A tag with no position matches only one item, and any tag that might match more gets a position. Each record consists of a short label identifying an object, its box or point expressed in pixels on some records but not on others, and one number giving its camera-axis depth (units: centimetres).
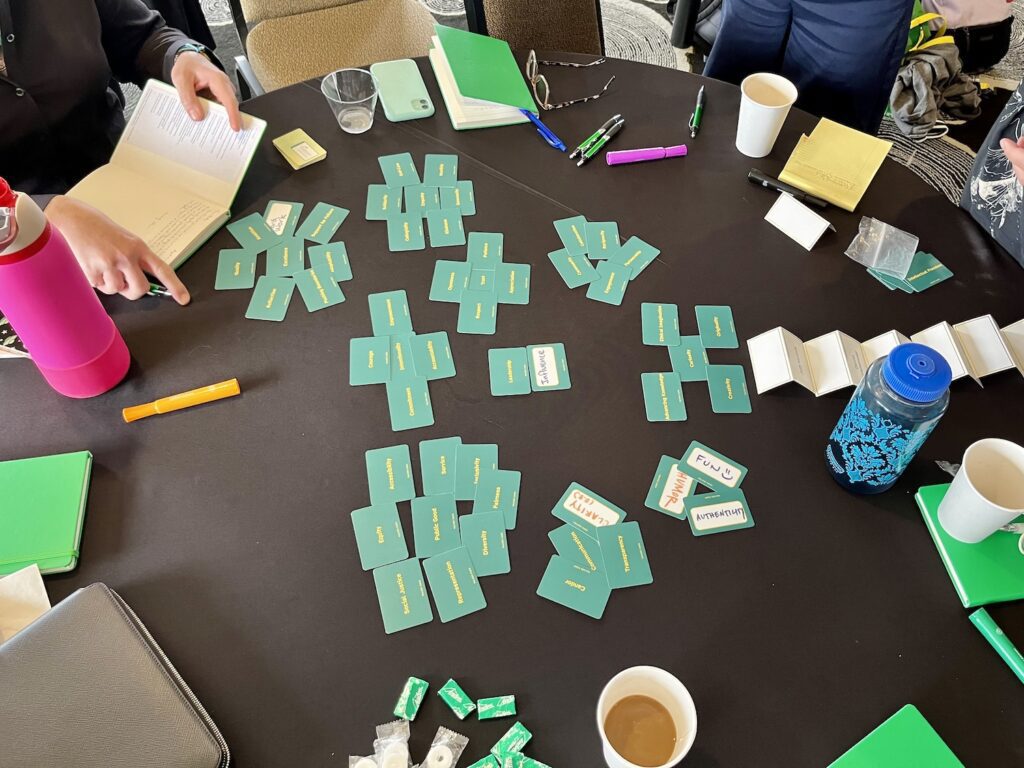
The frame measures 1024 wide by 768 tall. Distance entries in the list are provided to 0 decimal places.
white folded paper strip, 108
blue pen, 140
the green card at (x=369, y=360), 110
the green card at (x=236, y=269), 120
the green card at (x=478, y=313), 116
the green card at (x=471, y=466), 99
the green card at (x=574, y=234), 125
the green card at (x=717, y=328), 114
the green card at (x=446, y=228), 126
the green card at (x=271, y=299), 117
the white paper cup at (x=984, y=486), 91
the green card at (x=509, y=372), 109
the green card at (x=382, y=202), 130
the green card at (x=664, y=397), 107
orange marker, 105
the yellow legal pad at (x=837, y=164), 131
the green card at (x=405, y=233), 126
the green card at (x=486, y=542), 93
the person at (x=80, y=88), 117
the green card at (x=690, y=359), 111
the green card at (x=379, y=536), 94
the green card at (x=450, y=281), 119
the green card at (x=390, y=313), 115
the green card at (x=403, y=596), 89
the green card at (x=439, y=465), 99
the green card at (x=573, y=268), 122
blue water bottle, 85
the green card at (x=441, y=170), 135
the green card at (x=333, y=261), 122
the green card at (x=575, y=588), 90
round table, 85
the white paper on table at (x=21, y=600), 88
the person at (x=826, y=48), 167
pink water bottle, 91
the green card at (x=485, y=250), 123
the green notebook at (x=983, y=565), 91
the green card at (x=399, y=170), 135
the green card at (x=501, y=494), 98
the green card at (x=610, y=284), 120
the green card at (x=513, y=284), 119
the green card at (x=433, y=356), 111
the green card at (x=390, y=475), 99
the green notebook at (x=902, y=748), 80
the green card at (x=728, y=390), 108
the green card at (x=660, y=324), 114
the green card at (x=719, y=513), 97
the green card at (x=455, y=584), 90
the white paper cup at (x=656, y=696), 77
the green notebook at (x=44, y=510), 92
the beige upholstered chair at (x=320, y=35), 198
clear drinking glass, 144
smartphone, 146
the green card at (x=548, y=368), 110
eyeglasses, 149
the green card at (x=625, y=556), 93
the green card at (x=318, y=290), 118
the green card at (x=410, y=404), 105
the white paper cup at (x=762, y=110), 131
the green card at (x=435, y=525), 95
